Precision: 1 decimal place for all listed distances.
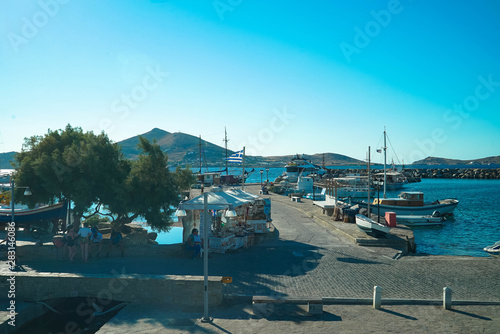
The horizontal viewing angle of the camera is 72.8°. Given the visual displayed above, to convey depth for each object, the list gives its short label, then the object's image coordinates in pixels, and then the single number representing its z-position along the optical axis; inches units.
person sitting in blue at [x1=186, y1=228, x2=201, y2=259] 533.0
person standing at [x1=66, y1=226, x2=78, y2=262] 507.5
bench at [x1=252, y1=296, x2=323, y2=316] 340.5
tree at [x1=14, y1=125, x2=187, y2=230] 562.3
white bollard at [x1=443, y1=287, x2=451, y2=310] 351.9
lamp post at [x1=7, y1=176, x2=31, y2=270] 472.8
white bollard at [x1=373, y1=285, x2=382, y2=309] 352.8
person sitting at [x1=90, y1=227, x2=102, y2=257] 529.0
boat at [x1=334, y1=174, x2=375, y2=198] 2134.6
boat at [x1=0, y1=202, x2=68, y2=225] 661.3
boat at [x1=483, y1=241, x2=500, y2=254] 824.3
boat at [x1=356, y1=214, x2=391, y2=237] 666.2
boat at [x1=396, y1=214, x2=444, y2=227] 1302.9
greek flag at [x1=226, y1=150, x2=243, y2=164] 865.5
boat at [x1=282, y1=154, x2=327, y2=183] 3238.2
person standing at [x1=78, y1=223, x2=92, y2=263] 503.8
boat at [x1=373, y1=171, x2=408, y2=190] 3002.0
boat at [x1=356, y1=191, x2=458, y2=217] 1334.9
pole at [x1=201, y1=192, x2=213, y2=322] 331.6
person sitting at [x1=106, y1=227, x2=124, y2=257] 535.5
